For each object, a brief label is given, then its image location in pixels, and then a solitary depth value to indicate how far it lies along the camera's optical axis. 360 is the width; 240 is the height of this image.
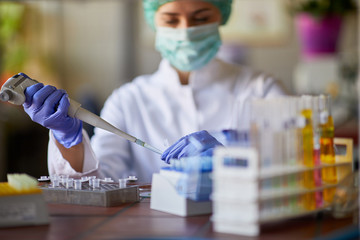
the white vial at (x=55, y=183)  1.45
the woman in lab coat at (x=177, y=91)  2.12
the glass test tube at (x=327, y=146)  1.24
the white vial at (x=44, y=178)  1.53
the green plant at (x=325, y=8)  4.59
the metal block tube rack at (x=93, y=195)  1.37
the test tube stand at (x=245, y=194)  1.02
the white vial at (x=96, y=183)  1.41
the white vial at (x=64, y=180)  1.45
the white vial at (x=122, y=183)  1.44
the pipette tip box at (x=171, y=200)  1.26
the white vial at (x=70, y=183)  1.43
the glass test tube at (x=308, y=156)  1.15
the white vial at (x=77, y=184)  1.42
